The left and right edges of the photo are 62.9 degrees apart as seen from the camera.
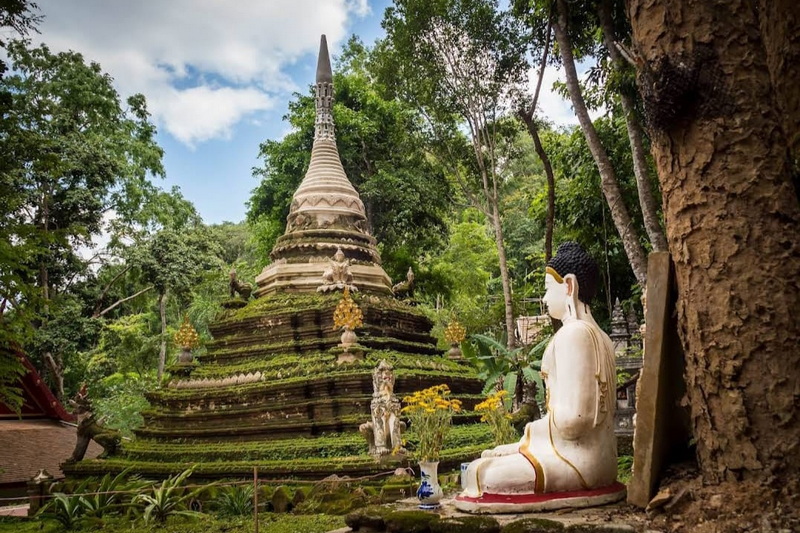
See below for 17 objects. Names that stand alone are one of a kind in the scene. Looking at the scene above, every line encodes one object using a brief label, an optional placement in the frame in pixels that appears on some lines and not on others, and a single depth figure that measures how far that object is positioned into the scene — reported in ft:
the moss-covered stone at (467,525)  11.11
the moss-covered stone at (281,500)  31.14
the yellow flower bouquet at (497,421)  24.11
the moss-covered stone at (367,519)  12.76
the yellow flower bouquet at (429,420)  21.12
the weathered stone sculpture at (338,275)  54.54
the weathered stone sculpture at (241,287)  61.62
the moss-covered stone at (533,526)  10.61
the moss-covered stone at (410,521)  11.94
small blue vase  15.71
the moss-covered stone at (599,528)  10.37
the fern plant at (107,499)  31.76
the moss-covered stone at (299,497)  31.32
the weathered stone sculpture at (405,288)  61.93
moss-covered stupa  40.34
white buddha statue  12.35
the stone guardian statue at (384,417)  36.06
